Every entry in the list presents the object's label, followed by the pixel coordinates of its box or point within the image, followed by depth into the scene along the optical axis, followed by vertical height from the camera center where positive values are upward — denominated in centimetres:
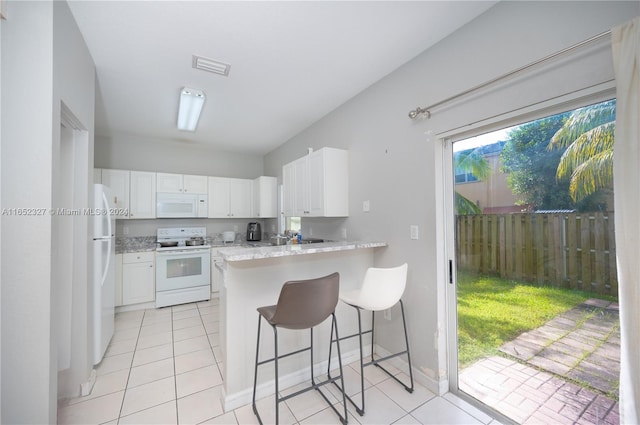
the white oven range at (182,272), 399 -86
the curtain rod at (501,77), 126 +85
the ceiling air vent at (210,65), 228 +138
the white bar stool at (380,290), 188 -55
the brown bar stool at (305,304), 156 -55
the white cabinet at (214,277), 440 -101
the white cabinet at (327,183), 298 +40
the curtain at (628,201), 112 +5
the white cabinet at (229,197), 487 +39
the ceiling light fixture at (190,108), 281 +134
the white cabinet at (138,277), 382 -89
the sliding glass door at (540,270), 139 -35
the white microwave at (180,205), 438 +22
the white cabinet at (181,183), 441 +61
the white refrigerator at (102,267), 230 -45
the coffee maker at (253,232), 520 -30
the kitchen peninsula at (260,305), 192 -71
